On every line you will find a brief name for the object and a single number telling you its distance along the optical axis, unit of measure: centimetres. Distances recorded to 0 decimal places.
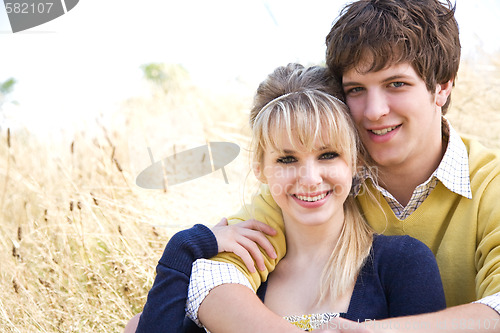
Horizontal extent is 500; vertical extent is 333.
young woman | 207
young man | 226
